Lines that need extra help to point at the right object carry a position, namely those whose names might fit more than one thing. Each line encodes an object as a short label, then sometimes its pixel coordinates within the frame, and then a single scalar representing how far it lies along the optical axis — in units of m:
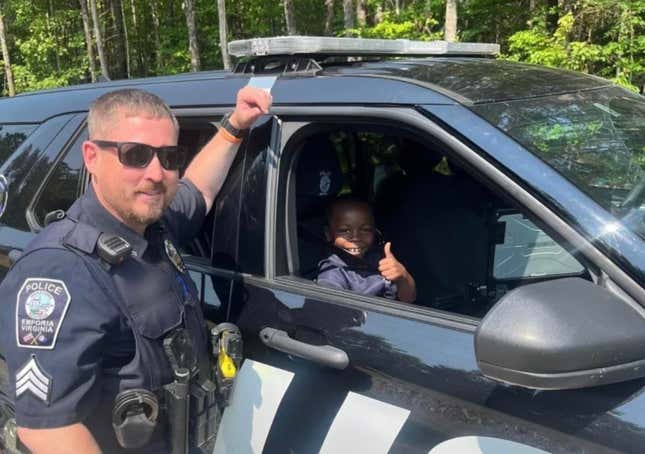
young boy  2.20
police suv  1.28
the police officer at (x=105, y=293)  1.59
